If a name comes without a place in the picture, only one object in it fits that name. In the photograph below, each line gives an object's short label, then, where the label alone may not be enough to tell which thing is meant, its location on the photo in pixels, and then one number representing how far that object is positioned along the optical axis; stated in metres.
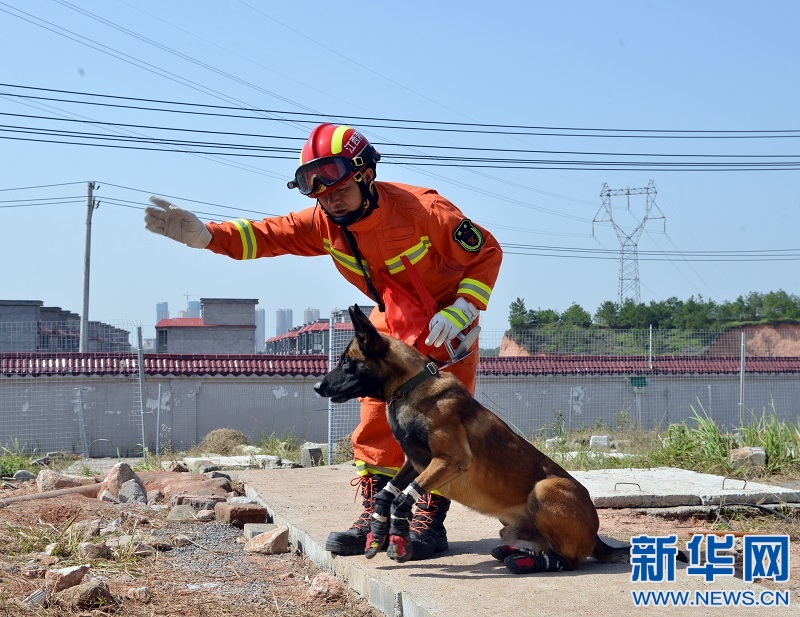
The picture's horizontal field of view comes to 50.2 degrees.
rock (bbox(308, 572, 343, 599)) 4.10
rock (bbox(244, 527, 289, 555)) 5.22
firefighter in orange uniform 4.28
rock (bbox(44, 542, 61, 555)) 4.95
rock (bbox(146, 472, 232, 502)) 7.31
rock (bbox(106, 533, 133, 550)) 4.96
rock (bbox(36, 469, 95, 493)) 7.91
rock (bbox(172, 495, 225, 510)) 6.68
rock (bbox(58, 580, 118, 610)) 3.82
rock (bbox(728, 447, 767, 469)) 8.02
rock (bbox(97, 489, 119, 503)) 7.16
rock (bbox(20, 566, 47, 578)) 4.46
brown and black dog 3.86
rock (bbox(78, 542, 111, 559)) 4.85
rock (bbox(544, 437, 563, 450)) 10.14
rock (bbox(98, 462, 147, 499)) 7.50
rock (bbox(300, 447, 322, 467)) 10.23
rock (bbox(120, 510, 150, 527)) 6.02
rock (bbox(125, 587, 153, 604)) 4.07
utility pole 27.58
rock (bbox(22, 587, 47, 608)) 3.79
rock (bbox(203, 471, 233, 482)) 8.12
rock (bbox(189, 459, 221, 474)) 9.28
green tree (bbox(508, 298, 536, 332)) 30.31
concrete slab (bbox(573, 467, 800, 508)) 6.16
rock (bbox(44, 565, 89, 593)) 4.06
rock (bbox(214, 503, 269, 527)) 6.11
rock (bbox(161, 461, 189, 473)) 9.62
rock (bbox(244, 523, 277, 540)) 5.61
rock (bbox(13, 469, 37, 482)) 9.89
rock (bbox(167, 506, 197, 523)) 6.25
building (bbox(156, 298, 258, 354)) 37.50
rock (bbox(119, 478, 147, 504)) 7.22
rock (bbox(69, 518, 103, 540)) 5.29
